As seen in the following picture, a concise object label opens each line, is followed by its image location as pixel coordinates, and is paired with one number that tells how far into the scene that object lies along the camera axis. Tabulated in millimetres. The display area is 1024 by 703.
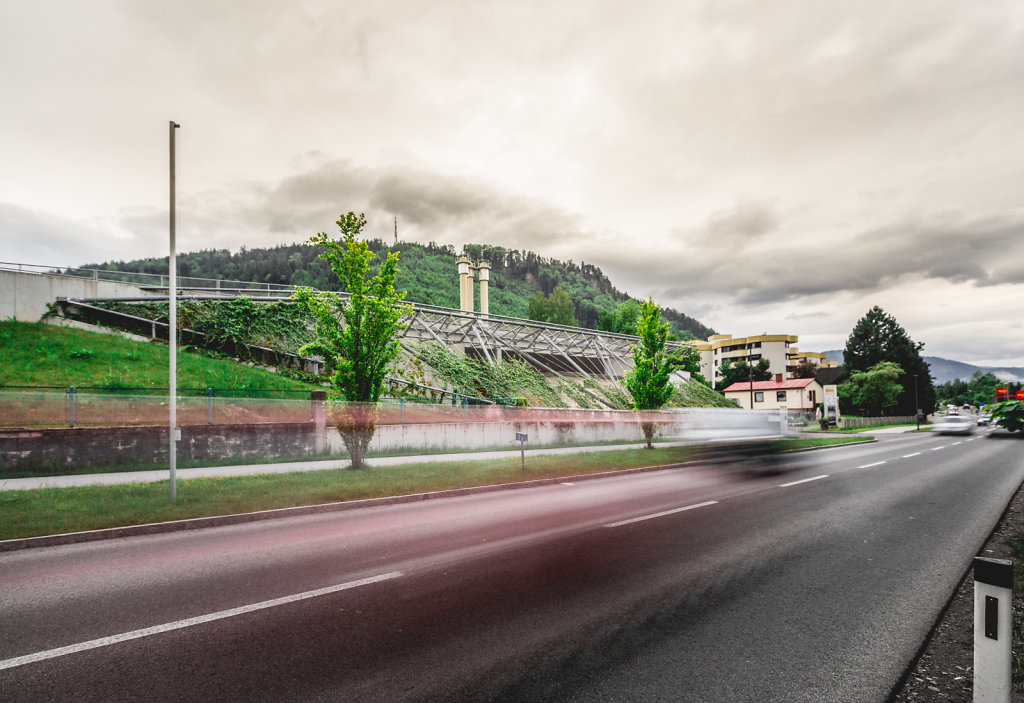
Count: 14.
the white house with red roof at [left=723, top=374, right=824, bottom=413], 68062
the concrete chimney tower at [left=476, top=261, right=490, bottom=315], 44062
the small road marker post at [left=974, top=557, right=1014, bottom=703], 2646
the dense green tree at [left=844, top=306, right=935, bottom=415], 71000
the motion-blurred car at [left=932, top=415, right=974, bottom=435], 39406
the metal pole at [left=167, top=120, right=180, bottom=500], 9805
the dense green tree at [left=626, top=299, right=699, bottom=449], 22891
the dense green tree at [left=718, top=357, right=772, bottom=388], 78688
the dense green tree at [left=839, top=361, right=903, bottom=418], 62688
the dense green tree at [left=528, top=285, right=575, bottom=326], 82625
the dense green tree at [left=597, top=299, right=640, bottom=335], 75212
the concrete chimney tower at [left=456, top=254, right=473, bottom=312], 41906
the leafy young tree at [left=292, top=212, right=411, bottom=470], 14883
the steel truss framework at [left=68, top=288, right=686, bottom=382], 30391
